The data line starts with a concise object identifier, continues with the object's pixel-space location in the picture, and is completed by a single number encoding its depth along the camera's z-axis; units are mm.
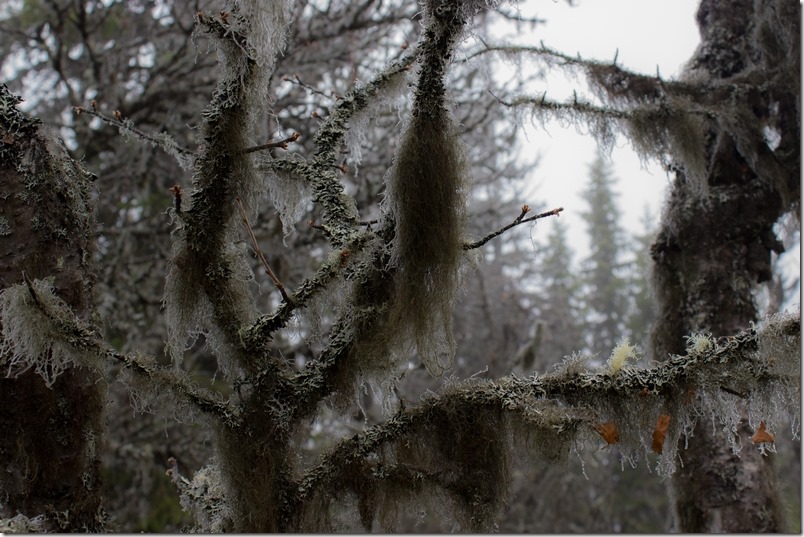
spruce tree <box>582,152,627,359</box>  16312
